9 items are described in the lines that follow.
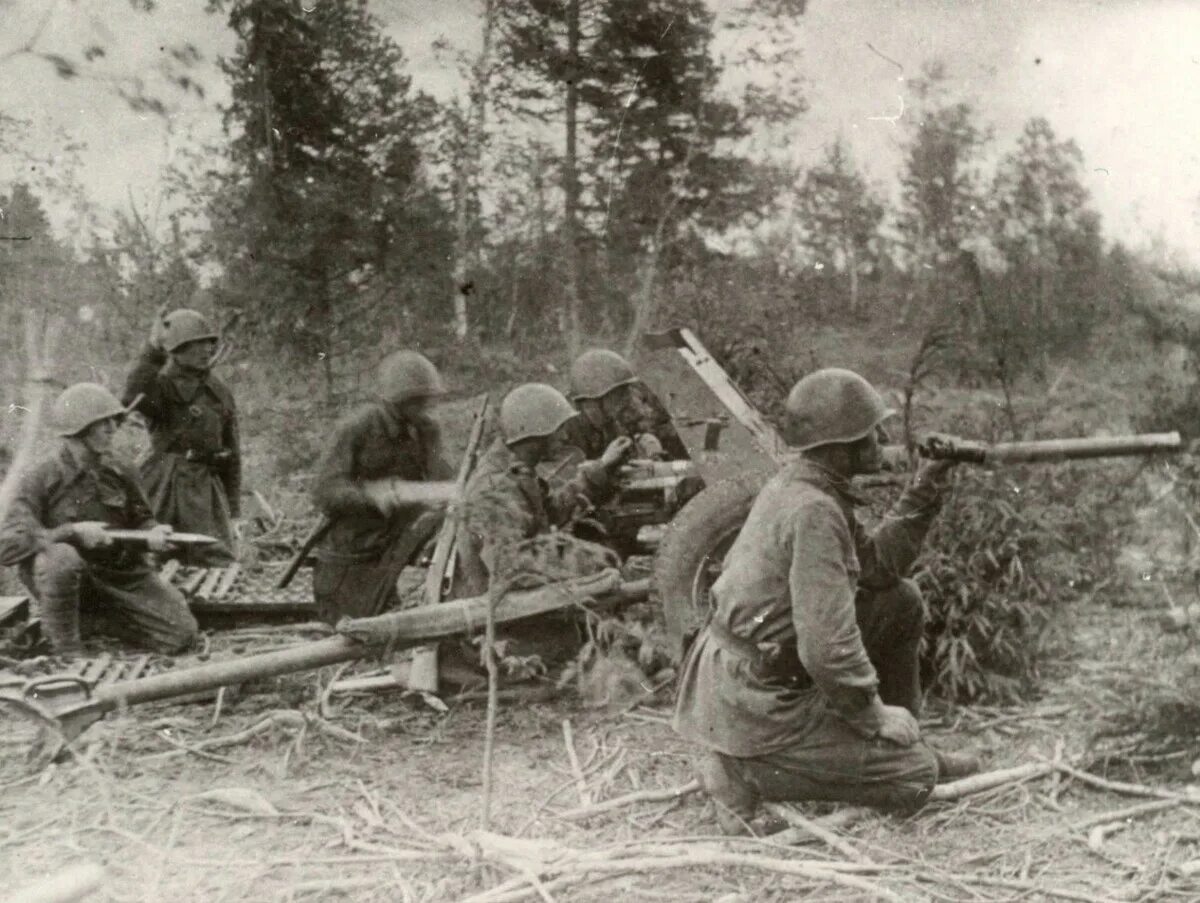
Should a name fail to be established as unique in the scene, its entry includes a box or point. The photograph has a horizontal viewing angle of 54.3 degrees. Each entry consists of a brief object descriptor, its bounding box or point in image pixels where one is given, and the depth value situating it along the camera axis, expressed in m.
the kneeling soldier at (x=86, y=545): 5.56
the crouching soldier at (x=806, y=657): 3.41
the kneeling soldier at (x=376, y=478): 5.62
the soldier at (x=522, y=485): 4.48
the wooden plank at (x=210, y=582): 6.21
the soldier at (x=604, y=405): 5.80
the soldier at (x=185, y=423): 6.86
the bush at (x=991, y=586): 4.55
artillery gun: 3.99
